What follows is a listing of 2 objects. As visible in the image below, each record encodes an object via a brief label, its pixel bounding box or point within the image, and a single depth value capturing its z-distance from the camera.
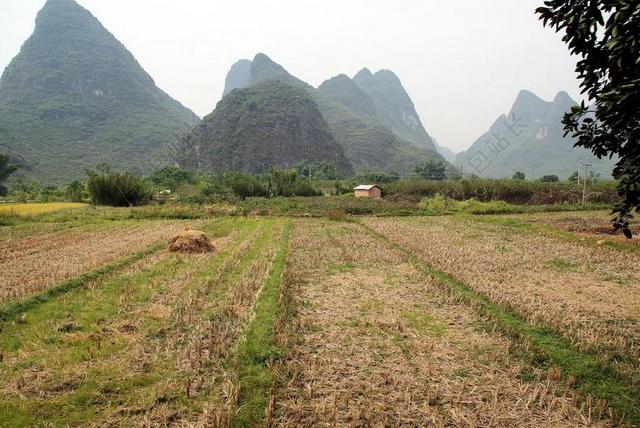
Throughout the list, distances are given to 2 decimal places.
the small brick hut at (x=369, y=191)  41.59
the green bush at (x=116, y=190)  33.72
